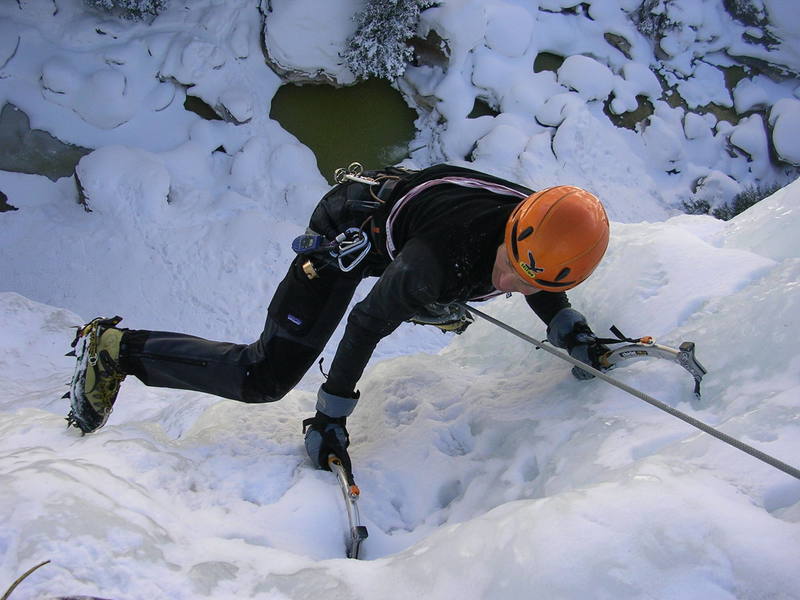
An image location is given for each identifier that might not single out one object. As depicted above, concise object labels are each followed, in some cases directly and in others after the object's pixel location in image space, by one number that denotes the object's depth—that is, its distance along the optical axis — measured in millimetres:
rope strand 1174
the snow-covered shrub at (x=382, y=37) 5707
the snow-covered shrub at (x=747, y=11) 7133
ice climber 1673
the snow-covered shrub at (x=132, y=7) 5570
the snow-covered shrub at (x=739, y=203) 6512
